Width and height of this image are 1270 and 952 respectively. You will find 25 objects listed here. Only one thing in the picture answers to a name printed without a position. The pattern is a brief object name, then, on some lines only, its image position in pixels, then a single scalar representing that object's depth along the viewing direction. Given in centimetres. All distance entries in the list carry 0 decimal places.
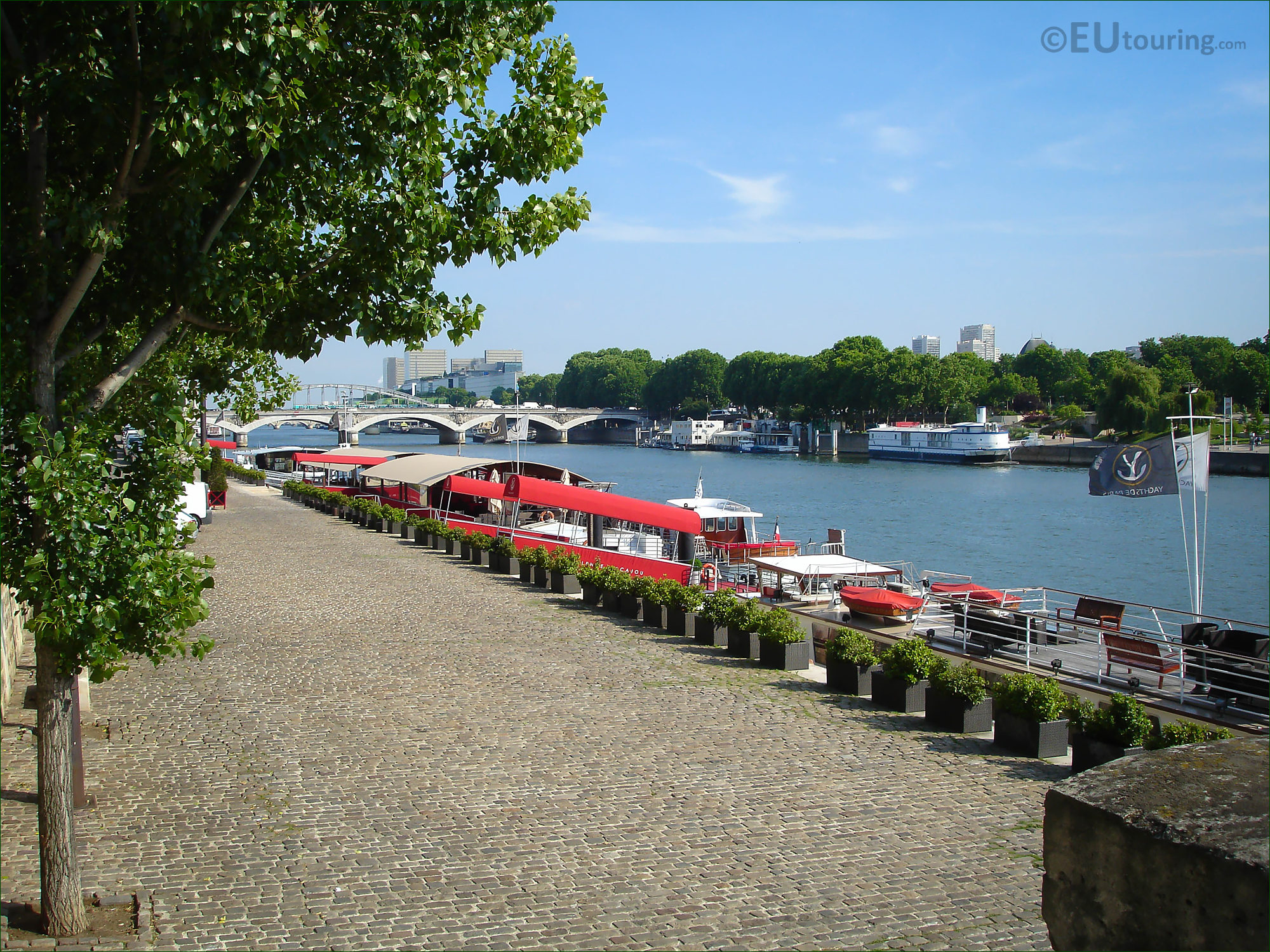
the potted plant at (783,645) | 1348
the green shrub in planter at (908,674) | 1123
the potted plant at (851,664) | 1212
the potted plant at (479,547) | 2350
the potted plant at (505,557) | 2238
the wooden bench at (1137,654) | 1259
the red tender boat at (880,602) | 1969
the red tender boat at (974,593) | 1704
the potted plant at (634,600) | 1697
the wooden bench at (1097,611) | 1573
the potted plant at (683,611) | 1562
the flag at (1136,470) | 1405
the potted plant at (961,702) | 1048
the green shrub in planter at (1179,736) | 838
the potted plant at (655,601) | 1614
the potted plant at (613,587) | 1717
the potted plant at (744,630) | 1415
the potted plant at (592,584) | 1788
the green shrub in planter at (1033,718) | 974
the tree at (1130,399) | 8400
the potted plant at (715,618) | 1480
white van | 2620
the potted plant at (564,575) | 1972
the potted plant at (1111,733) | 884
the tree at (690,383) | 15850
